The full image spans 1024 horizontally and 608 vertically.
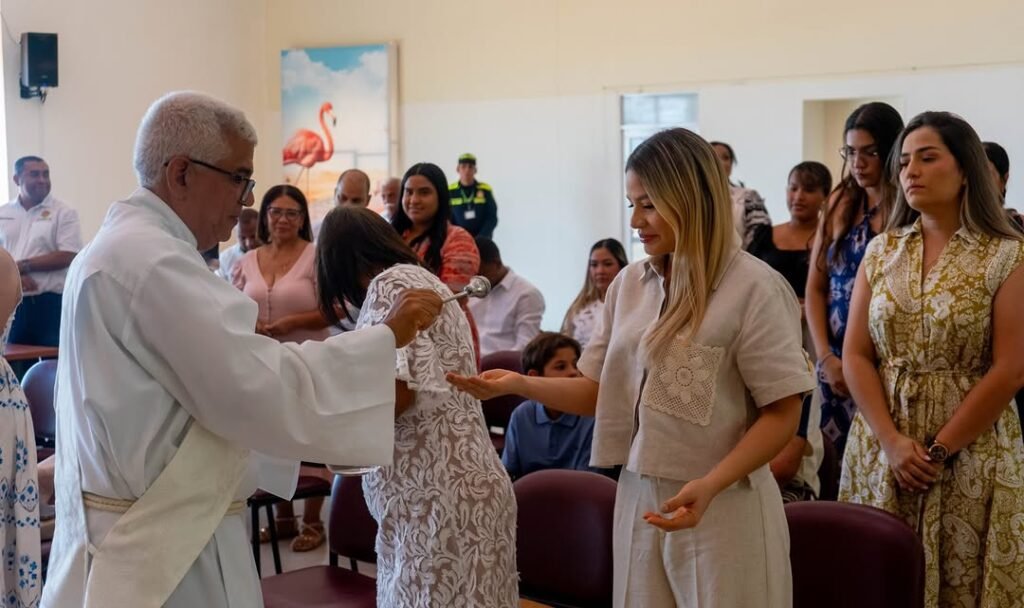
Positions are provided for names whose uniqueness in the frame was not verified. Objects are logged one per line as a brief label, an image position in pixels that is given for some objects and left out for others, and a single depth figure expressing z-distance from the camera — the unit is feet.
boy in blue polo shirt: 12.09
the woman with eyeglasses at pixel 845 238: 10.80
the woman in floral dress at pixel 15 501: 8.67
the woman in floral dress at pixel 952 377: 8.23
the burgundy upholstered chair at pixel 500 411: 14.75
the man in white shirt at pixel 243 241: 18.36
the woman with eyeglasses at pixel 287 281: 15.31
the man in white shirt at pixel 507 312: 18.49
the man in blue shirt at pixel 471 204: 30.55
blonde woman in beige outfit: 6.50
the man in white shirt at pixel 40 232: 23.68
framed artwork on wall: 33.73
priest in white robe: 5.65
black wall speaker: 28.73
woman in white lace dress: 7.43
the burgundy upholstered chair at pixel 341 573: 9.77
